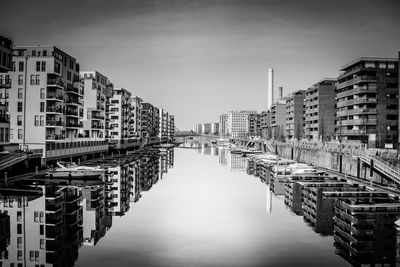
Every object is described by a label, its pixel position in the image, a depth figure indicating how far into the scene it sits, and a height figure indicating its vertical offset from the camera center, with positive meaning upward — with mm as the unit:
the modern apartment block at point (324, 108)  118500 +7755
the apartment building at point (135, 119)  156500 +5519
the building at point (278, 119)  179500 +6643
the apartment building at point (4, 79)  52406 +7190
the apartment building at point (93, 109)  98688 +5864
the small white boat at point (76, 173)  54062 -5701
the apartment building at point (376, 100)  82312 +7284
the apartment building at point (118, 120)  125625 +3749
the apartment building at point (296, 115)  146775 +7286
